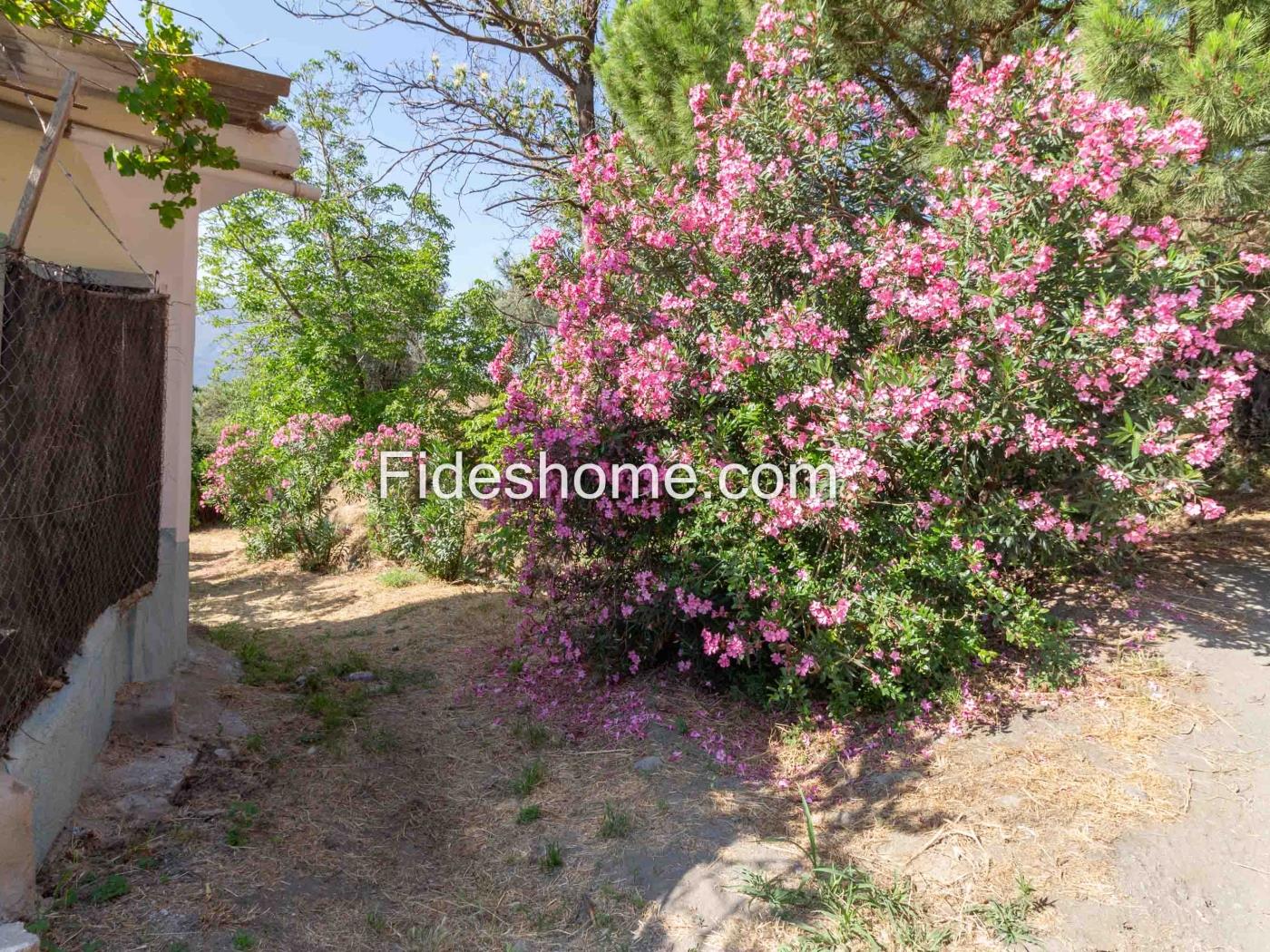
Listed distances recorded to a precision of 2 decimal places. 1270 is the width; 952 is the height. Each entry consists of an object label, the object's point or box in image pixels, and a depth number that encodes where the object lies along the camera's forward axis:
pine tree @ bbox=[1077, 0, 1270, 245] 3.56
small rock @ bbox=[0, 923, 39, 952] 1.95
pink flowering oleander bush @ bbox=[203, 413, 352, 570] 8.48
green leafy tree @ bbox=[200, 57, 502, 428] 10.51
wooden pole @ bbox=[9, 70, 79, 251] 2.31
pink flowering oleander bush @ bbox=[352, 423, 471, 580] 7.41
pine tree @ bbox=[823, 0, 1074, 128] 5.06
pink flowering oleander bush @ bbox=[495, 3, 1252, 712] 3.28
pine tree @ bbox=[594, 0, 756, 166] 5.86
